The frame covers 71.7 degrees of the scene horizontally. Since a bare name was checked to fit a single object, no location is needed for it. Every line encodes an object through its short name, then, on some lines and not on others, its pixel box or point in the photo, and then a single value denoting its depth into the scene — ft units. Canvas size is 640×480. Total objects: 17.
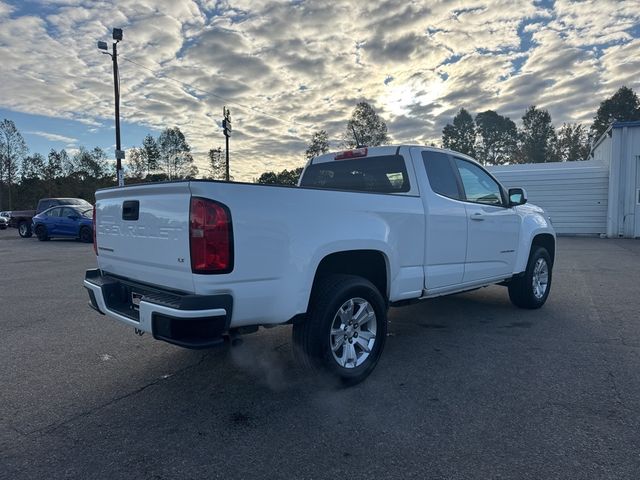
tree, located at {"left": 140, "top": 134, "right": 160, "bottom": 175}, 193.36
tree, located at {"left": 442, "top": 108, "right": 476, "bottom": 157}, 226.79
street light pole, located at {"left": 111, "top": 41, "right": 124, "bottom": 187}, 63.77
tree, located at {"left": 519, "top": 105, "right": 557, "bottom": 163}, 211.20
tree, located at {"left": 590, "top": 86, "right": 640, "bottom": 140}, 172.86
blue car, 59.00
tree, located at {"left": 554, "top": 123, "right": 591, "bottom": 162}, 212.64
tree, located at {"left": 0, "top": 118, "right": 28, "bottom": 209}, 168.76
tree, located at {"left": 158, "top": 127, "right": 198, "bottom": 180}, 198.39
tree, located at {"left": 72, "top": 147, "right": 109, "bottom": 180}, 195.62
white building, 59.11
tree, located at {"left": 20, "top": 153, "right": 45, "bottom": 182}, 181.82
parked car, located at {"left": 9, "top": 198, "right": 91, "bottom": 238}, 68.26
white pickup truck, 8.96
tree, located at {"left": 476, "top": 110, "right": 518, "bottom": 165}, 235.81
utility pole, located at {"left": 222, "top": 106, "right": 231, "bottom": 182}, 77.71
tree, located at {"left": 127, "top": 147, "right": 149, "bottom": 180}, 192.23
